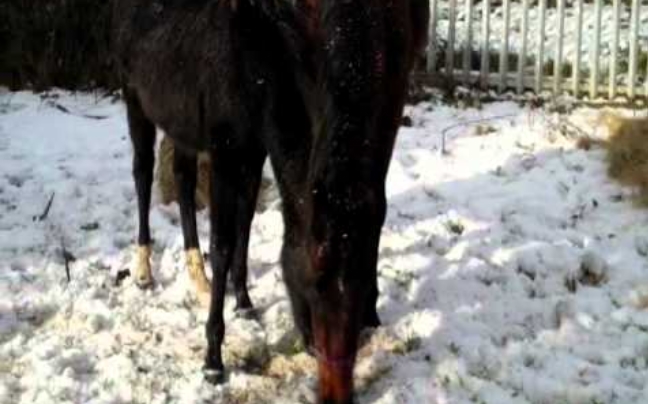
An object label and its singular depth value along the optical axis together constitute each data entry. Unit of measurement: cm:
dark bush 1052
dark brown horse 305
